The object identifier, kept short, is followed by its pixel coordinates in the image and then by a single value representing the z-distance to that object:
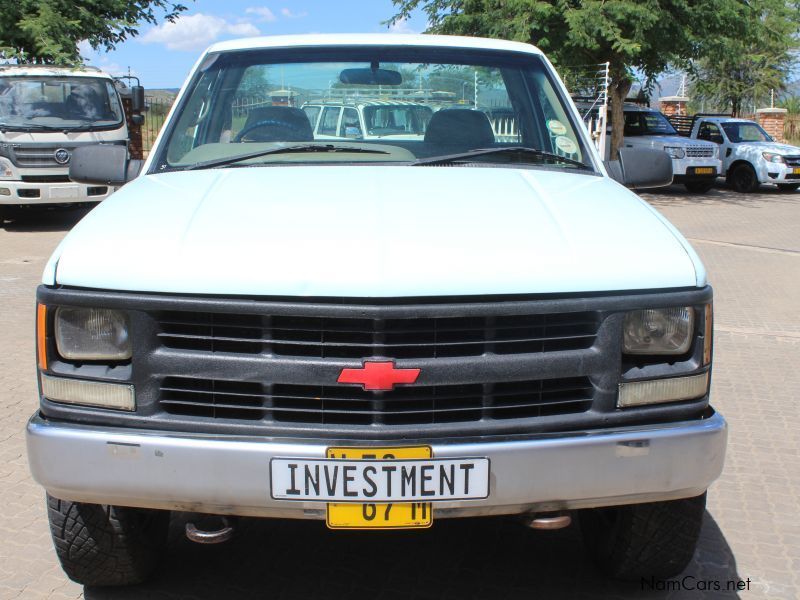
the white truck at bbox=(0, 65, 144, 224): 13.19
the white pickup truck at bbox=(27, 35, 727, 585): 2.57
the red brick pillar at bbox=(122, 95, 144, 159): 20.41
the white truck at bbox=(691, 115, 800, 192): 21.61
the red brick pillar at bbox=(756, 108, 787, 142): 33.31
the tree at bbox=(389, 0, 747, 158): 18.61
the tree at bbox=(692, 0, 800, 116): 39.62
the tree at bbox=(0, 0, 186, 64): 16.91
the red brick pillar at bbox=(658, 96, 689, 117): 38.22
